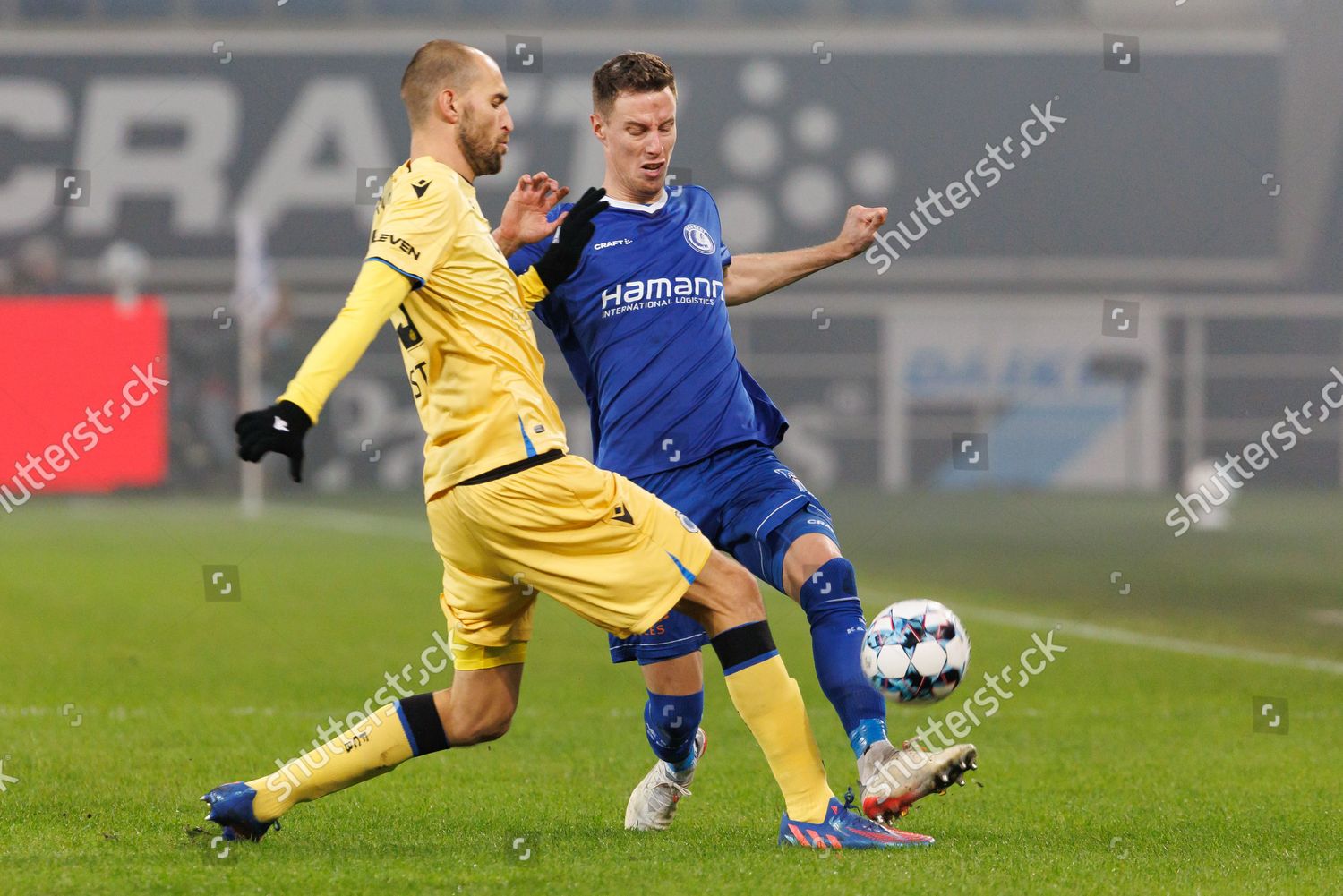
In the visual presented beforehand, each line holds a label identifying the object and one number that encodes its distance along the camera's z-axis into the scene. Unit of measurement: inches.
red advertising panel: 1750.7
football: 345.1
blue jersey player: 384.2
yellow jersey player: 319.9
